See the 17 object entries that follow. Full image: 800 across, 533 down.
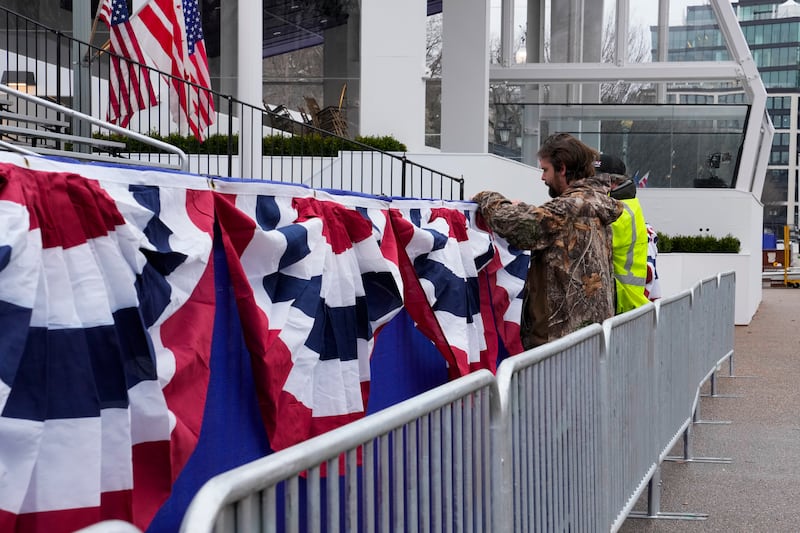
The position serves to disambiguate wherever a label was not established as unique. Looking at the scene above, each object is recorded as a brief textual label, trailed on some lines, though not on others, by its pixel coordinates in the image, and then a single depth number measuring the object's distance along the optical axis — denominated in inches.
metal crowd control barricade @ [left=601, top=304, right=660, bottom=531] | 201.0
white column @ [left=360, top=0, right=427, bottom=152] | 864.3
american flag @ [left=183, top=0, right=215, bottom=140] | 509.8
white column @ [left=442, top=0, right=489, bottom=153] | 962.1
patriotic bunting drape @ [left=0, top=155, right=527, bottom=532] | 108.1
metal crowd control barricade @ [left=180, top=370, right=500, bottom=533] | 77.4
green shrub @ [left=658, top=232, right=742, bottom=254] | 977.5
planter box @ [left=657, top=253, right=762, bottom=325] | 862.5
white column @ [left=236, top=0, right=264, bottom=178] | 789.2
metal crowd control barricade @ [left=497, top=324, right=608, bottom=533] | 143.8
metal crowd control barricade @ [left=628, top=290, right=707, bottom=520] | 257.8
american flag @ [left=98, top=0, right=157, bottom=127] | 494.0
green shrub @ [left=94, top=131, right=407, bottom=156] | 716.0
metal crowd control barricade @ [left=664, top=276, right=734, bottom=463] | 331.9
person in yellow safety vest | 288.2
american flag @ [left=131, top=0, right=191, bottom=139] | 482.9
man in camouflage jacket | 223.5
